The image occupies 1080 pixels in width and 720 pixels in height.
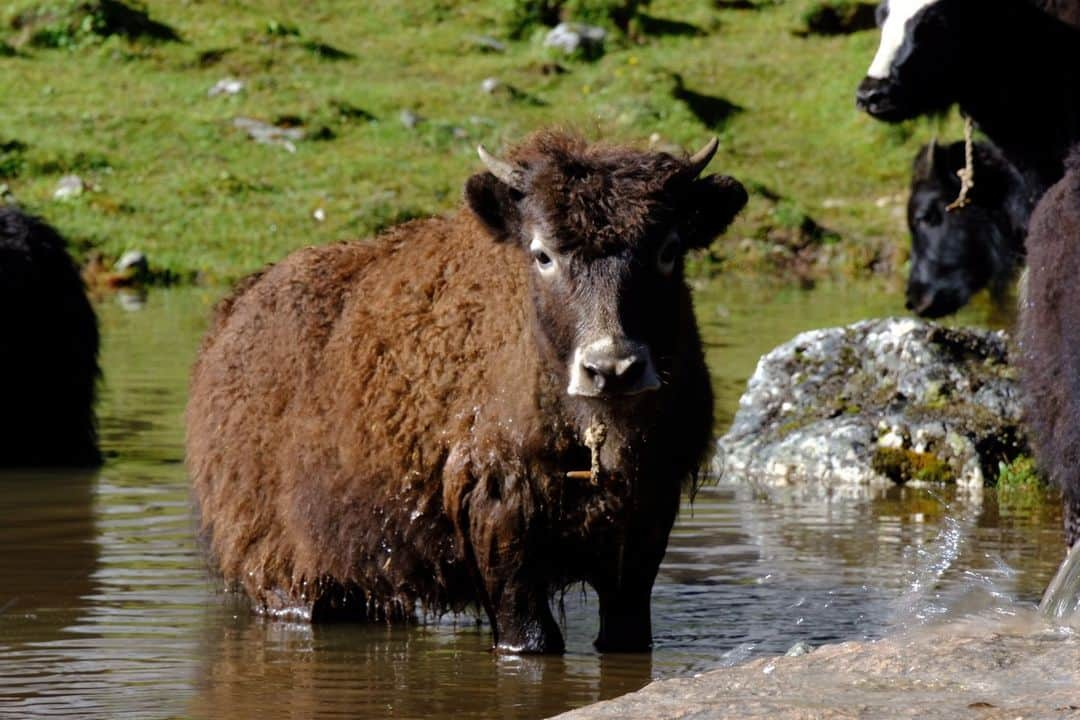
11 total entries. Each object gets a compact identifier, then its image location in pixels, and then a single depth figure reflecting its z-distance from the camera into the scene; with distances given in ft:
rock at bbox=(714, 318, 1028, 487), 34.53
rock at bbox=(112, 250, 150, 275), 75.20
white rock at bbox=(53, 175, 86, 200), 79.56
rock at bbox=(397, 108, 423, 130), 89.81
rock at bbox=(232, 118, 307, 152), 87.51
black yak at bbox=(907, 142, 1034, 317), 49.26
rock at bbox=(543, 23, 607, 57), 103.96
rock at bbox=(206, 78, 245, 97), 92.96
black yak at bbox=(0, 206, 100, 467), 39.37
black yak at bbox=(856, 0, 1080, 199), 29.84
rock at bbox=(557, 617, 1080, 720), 15.23
